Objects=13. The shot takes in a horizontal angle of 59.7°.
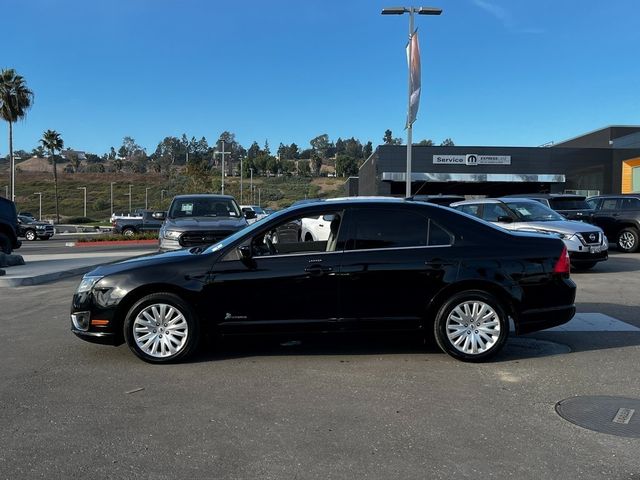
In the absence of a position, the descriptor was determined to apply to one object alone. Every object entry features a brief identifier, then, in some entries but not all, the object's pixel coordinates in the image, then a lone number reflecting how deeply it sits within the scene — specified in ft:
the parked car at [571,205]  54.80
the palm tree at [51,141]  212.80
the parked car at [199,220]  35.86
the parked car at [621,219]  52.80
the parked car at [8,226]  47.35
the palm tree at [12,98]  144.25
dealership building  131.64
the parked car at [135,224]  108.02
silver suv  38.65
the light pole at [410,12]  60.03
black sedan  18.29
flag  58.95
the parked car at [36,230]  112.47
